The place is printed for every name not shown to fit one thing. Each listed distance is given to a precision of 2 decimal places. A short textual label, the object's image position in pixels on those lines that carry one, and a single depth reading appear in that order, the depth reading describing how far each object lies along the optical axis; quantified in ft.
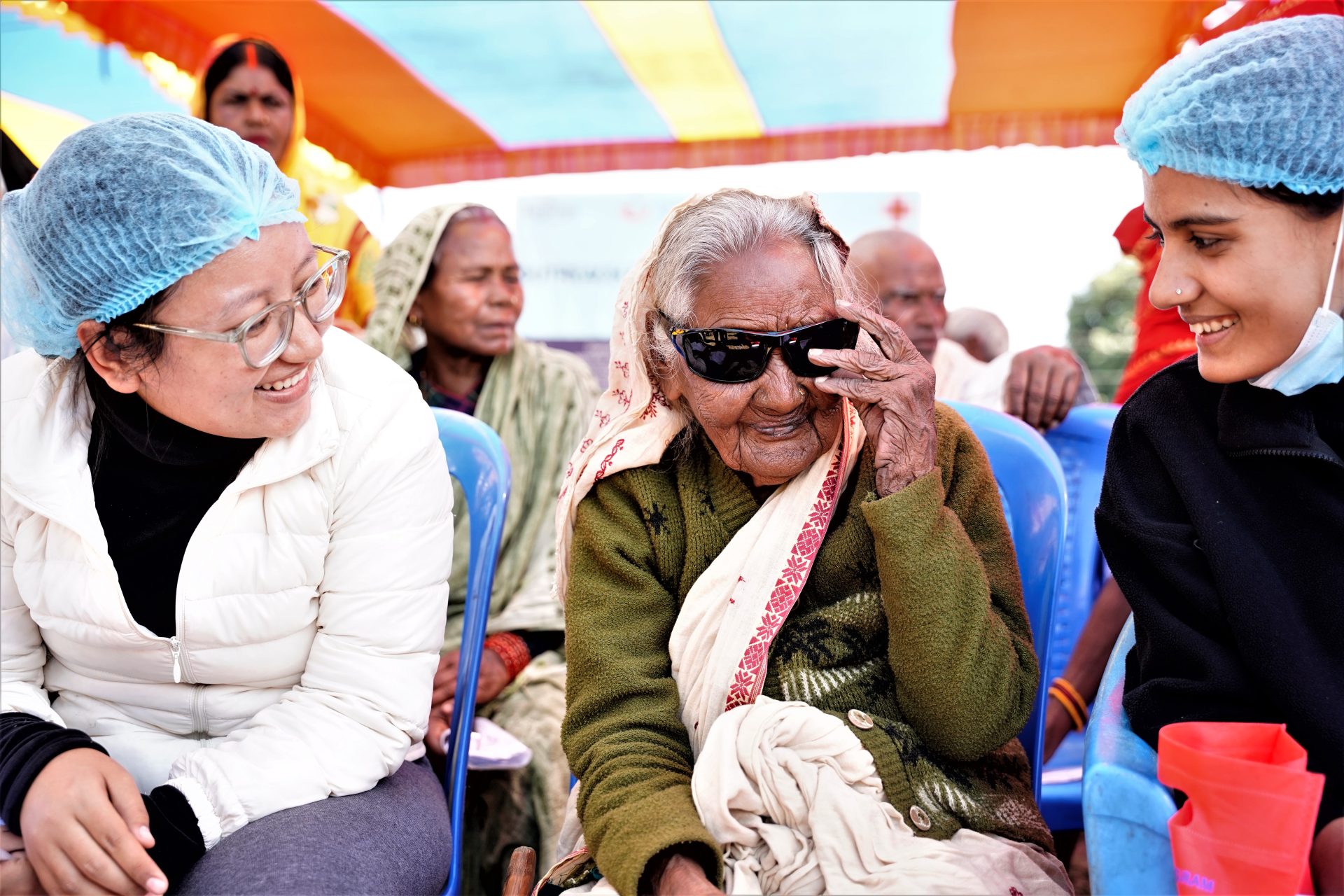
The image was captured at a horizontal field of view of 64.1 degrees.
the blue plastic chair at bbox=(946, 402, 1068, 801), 7.29
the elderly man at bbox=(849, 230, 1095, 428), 13.37
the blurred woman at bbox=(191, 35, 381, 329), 14.82
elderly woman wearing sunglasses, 5.81
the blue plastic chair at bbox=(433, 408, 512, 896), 7.51
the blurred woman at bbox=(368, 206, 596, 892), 9.82
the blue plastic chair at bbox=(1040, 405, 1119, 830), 10.07
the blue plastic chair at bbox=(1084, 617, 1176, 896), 5.23
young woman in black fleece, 5.34
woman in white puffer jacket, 6.02
